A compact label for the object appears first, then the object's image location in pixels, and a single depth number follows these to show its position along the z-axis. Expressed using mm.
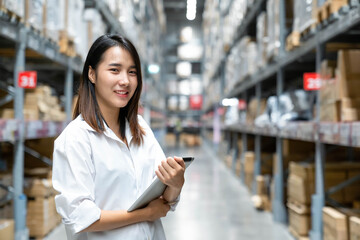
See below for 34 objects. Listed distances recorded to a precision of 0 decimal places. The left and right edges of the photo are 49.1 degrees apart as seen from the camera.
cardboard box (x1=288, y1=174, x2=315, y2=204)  3834
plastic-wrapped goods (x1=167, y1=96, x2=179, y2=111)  21875
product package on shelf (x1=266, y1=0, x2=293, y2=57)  4660
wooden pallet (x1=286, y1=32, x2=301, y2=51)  3864
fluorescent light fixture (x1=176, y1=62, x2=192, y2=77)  21328
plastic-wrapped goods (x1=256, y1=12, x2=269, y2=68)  5482
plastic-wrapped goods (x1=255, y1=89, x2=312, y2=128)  4436
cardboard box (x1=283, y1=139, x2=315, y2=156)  4980
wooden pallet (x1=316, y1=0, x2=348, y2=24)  2889
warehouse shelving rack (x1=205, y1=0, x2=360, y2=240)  2699
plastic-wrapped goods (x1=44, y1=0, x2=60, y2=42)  3932
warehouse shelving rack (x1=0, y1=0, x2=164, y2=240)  3129
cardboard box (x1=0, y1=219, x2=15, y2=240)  3084
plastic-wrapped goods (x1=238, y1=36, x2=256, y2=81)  6666
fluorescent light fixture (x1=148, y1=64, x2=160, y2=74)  11734
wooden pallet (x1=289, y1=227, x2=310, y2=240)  3870
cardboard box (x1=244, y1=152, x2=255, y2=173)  7039
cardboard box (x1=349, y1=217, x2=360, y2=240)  2688
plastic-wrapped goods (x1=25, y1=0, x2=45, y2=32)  3469
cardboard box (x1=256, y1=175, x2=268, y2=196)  5871
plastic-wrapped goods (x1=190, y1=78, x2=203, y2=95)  21656
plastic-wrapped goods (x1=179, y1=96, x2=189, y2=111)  21703
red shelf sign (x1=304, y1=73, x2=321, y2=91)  3477
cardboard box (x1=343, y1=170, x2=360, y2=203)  3707
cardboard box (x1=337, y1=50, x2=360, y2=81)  2967
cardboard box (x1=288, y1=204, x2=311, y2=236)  3898
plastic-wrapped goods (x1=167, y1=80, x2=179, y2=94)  21969
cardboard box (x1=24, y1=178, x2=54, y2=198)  4039
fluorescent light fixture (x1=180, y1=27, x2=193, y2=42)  21266
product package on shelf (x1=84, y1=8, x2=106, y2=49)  5211
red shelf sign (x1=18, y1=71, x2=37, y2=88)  3344
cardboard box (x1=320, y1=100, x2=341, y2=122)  3043
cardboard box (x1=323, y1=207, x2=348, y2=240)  2949
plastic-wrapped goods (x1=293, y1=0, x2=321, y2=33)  3422
